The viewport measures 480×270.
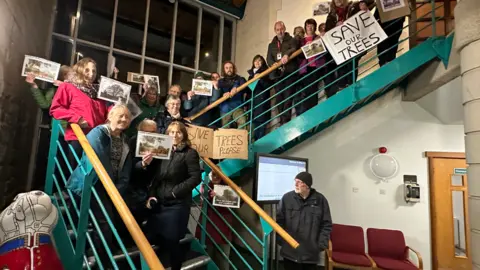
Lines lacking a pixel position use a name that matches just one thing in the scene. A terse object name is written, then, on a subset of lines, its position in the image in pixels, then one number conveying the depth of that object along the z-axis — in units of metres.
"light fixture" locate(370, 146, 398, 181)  4.34
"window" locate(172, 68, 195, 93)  5.13
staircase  1.71
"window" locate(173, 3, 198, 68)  5.22
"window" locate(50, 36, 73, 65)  4.01
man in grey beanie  2.69
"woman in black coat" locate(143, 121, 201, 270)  2.12
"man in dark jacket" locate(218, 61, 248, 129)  3.79
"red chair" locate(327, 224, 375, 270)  3.64
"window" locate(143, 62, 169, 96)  4.89
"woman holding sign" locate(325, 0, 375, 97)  3.72
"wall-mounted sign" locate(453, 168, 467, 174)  4.28
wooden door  4.14
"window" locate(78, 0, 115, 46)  4.32
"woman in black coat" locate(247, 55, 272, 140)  3.90
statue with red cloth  1.50
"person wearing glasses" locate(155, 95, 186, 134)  2.80
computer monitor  3.31
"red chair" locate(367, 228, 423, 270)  3.88
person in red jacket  2.21
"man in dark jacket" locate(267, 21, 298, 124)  3.78
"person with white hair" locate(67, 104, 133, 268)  1.89
